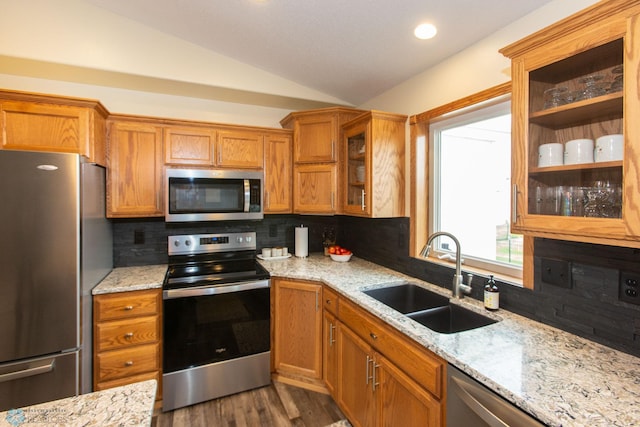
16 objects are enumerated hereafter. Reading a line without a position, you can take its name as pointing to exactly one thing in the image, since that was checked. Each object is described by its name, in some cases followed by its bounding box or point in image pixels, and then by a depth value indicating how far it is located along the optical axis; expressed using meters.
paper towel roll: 2.91
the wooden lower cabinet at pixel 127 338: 1.95
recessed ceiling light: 1.70
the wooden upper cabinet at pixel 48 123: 1.82
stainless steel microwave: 2.38
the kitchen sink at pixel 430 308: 1.65
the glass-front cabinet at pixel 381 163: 2.23
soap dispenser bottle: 1.57
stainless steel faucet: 1.74
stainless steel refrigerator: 1.60
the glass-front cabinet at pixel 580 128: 0.92
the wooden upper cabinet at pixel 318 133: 2.57
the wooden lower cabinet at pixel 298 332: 2.26
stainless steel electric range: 2.09
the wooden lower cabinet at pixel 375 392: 1.30
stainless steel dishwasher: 0.93
